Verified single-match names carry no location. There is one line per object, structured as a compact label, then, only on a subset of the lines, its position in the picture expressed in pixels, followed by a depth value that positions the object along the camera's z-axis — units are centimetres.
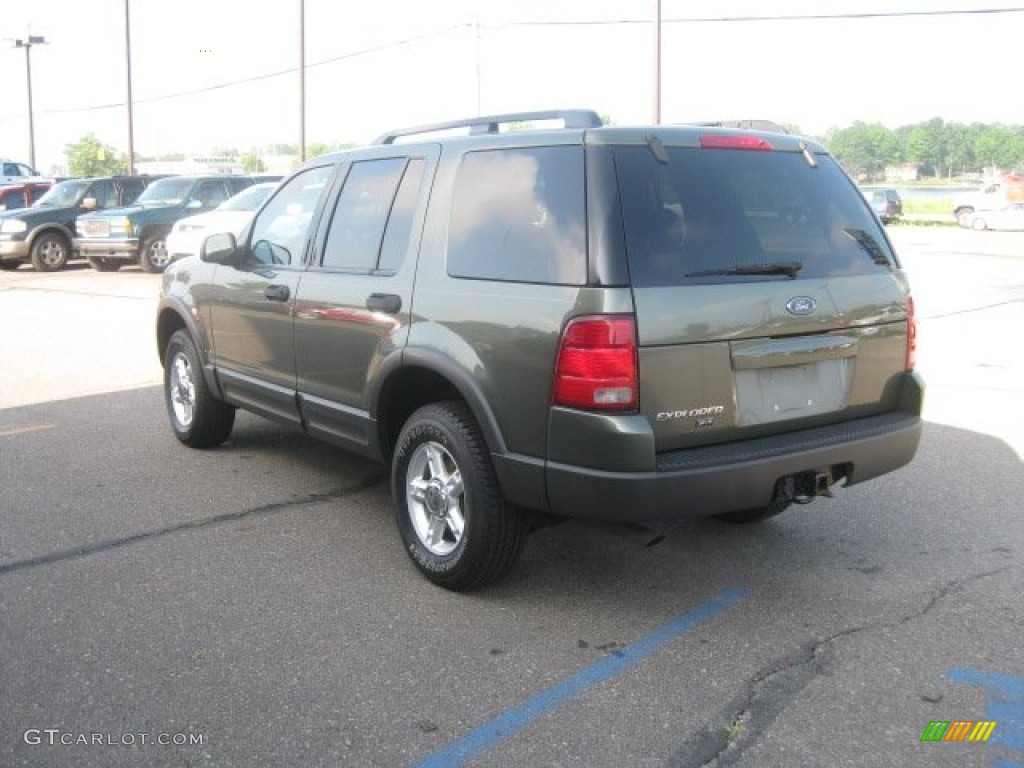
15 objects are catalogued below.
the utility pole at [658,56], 2808
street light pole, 4878
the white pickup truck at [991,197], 3759
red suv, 2602
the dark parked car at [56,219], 2088
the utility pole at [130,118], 3881
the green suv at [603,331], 362
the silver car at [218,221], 1653
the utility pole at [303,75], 3559
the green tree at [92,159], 8762
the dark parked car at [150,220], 1952
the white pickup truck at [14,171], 3283
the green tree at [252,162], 11219
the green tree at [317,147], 8532
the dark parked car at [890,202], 4059
